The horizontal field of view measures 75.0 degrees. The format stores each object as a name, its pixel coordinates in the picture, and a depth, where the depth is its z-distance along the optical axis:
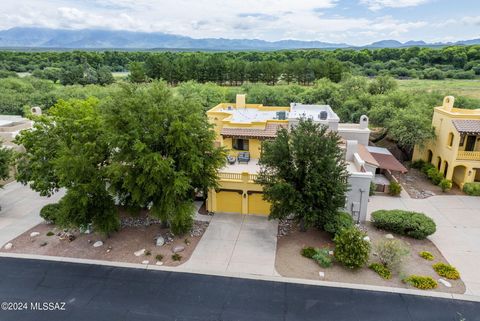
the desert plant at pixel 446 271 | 16.16
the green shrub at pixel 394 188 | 25.80
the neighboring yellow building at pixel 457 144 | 26.91
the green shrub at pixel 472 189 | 26.06
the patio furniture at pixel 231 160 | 24.90
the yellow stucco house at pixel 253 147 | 21.55
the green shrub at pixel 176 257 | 17.52
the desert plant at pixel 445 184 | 26.69
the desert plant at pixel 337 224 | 18.78
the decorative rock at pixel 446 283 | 15.59
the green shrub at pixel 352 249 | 16.28
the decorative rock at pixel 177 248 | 18.31
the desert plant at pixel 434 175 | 27.96
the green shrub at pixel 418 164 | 32.09
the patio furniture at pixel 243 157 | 25.22
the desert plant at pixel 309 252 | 17.70
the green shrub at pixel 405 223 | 19.38
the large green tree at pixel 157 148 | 16.95
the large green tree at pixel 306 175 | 17.84
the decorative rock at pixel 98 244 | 18.84
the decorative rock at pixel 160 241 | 18.92
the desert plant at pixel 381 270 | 16.14
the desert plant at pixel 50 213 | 20.85
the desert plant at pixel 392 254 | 16.26
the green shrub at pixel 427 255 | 17.69
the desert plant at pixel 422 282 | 15.41
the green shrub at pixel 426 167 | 30.45
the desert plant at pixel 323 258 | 16.83
